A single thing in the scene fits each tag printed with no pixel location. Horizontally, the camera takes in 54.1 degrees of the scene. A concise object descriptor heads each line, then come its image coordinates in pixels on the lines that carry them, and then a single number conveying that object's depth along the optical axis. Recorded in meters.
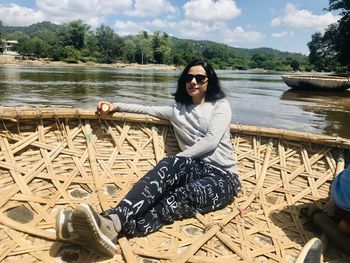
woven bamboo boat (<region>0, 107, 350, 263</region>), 2.10
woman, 1.82
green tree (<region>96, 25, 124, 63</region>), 64.76
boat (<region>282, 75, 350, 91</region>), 15.42
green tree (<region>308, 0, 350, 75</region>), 27.11
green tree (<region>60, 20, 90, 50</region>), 63.53
